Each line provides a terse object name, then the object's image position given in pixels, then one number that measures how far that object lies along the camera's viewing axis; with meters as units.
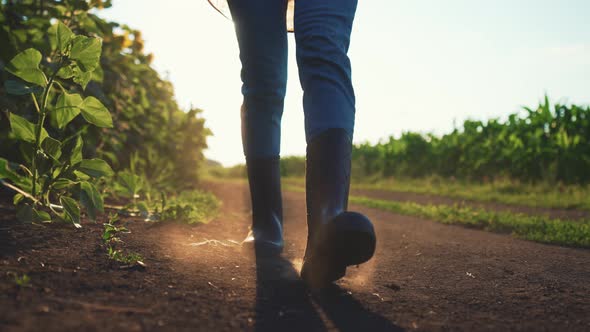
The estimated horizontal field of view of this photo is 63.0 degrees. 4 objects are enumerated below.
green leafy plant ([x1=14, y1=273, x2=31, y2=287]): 0.96
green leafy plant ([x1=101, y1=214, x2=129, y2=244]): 1.44
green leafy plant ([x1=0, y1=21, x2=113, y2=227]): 1.34
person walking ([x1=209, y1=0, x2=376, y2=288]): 1.17
